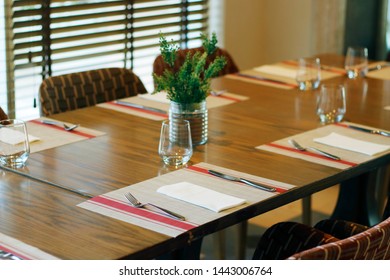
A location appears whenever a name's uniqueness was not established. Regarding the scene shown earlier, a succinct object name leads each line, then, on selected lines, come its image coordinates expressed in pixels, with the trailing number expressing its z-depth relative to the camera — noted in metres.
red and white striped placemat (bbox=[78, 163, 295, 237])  2.39
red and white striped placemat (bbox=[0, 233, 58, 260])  2.15
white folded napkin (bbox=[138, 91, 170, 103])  3.91
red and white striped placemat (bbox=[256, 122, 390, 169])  2.99
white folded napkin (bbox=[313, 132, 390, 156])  3.12
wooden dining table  2.29
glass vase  3.14
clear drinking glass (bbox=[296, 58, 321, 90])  4.08
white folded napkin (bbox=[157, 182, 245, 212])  2.52
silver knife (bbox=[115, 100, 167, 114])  3.71
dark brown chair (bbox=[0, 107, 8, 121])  3.58
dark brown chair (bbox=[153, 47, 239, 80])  4.52
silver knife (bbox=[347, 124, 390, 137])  3.34
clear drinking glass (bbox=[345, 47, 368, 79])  4.34
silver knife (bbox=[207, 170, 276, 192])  2.67
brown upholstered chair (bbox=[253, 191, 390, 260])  2.15
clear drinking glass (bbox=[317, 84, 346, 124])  3.47
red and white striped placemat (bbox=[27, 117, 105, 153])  3.18
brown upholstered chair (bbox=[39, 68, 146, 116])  3.95
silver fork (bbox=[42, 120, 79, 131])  3.37
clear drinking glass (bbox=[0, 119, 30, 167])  2.85
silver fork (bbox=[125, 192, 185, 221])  2.42
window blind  5.11
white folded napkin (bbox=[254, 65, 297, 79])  4.50
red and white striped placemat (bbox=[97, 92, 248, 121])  3.66
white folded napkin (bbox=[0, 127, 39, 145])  2.84
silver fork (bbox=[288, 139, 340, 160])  3.02
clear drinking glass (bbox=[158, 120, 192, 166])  2.88
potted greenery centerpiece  3.10
